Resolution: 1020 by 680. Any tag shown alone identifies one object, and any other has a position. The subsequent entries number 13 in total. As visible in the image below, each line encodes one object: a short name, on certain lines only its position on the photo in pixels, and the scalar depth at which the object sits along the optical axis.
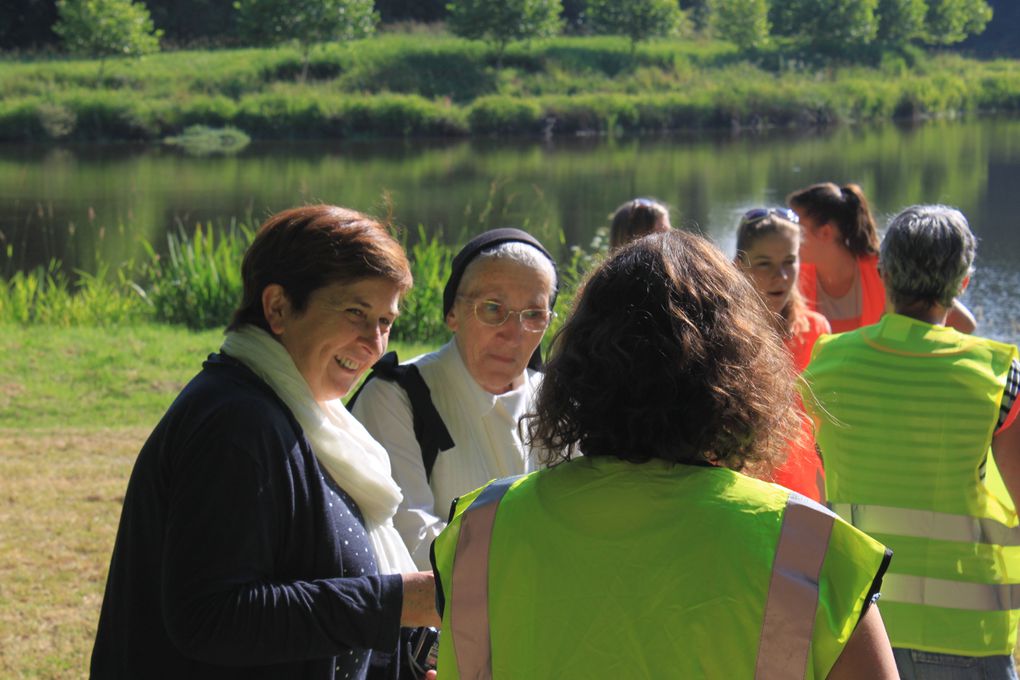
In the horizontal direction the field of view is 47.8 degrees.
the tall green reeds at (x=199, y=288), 10.44
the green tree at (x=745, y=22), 58.50
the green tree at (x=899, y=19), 60.34
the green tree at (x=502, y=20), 53.53
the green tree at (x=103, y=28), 45.75
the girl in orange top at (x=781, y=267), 3.57
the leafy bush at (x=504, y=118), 43.25
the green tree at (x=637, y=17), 58.28
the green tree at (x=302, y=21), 50.88
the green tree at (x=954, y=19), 63.00
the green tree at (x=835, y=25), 57.69
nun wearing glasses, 2.43
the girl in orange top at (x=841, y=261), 4.45
